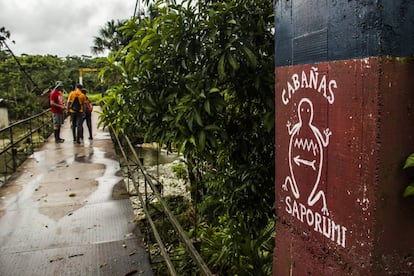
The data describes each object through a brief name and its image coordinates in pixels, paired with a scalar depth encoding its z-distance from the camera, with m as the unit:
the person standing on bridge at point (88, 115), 10.92
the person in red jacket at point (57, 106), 10.13
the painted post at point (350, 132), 1.16
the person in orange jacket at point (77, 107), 9.97
